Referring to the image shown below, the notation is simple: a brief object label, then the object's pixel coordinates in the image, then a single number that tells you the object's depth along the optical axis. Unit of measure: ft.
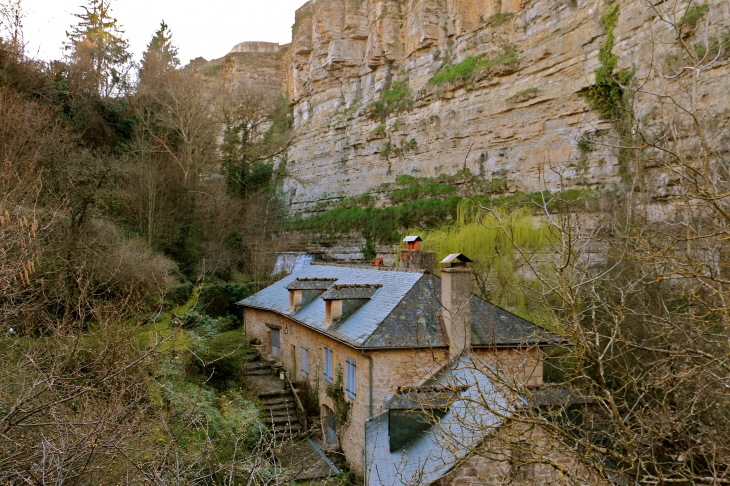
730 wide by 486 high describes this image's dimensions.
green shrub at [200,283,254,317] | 69.46
